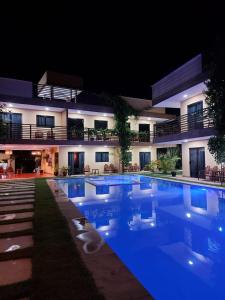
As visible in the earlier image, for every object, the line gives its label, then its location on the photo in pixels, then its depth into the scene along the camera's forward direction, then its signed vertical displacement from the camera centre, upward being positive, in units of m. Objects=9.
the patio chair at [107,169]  22.08 -0.86
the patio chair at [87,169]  20.98 -0.81
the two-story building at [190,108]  14.71 +3.58
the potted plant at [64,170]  19.25 -0.80
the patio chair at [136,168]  23.16 -0.84
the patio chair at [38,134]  19.45 +2.15
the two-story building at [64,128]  18.73 +2.80
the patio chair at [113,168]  22.27 -0.79
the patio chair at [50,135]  19.69 +2.11
